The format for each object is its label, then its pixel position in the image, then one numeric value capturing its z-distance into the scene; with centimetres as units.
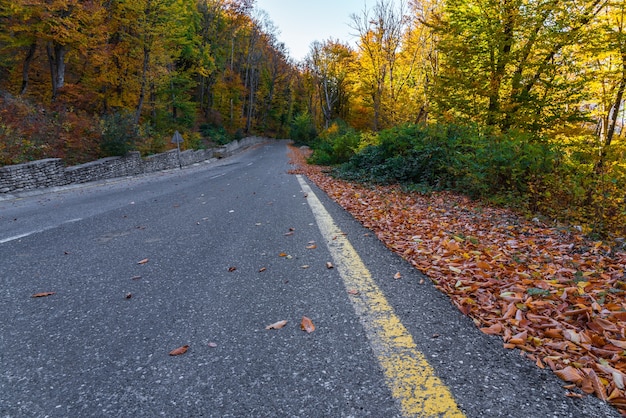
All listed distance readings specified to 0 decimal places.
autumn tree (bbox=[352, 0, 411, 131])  1736
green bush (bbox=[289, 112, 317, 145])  4422
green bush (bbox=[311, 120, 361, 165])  1534
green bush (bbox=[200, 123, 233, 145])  3531
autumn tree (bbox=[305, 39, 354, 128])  3562
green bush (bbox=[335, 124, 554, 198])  570
